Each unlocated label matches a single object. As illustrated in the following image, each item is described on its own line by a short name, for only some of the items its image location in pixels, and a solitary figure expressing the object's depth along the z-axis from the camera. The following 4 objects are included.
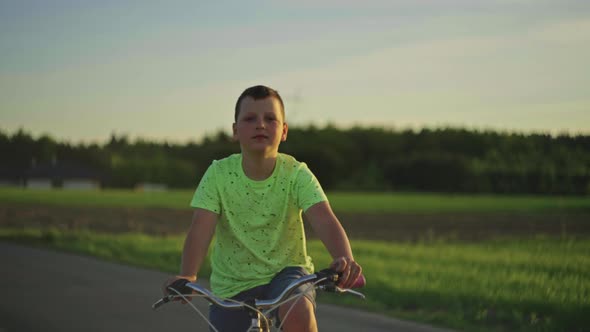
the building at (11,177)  36.16
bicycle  2.75
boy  3.29
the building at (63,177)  46.94
